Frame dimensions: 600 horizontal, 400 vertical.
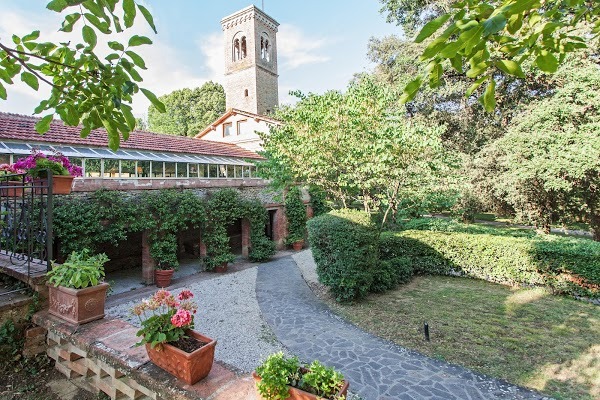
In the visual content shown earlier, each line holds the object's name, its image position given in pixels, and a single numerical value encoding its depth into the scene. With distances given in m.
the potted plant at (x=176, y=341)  2.37
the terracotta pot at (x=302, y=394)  2.01
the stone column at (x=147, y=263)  9.88
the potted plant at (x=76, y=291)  3.25
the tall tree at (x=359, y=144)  8.09
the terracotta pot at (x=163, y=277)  9.73
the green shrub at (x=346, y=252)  7.48
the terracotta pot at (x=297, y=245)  15.82
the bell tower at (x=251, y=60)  25.16
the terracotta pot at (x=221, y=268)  11.59
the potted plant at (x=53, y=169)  3.95
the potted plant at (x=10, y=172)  4.11
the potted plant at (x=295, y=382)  2.05
